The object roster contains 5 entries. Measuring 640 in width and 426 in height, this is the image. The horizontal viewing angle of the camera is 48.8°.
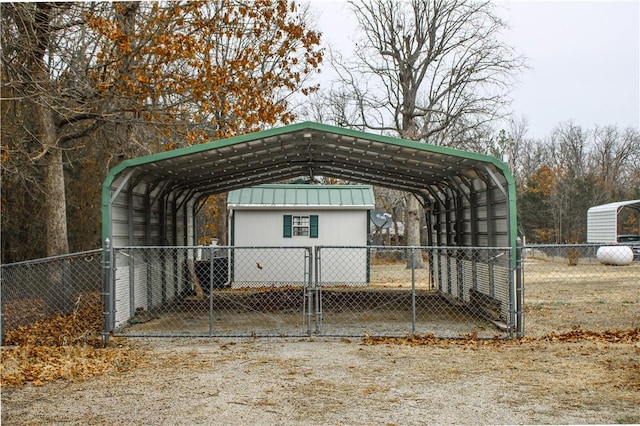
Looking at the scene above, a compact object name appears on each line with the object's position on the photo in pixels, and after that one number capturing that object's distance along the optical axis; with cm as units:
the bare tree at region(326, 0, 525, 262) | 3005
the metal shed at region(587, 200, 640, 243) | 3041
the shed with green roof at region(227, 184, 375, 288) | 2019
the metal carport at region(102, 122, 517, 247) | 1069
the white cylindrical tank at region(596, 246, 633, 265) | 2521
